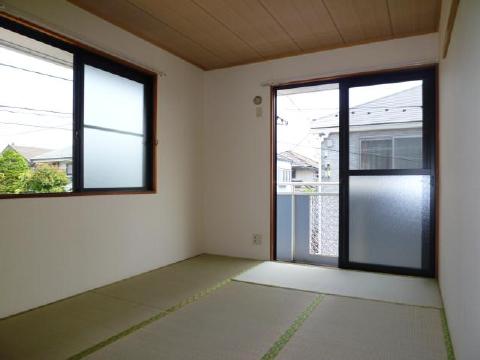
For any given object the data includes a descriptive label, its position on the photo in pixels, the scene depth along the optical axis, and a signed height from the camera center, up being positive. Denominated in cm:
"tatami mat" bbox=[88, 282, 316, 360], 175 -88
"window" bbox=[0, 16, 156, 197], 232 +50
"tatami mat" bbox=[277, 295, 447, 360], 174 -88
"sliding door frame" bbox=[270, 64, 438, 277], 312 +29
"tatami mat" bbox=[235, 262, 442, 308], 261 -87
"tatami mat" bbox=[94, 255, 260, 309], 258 -88
